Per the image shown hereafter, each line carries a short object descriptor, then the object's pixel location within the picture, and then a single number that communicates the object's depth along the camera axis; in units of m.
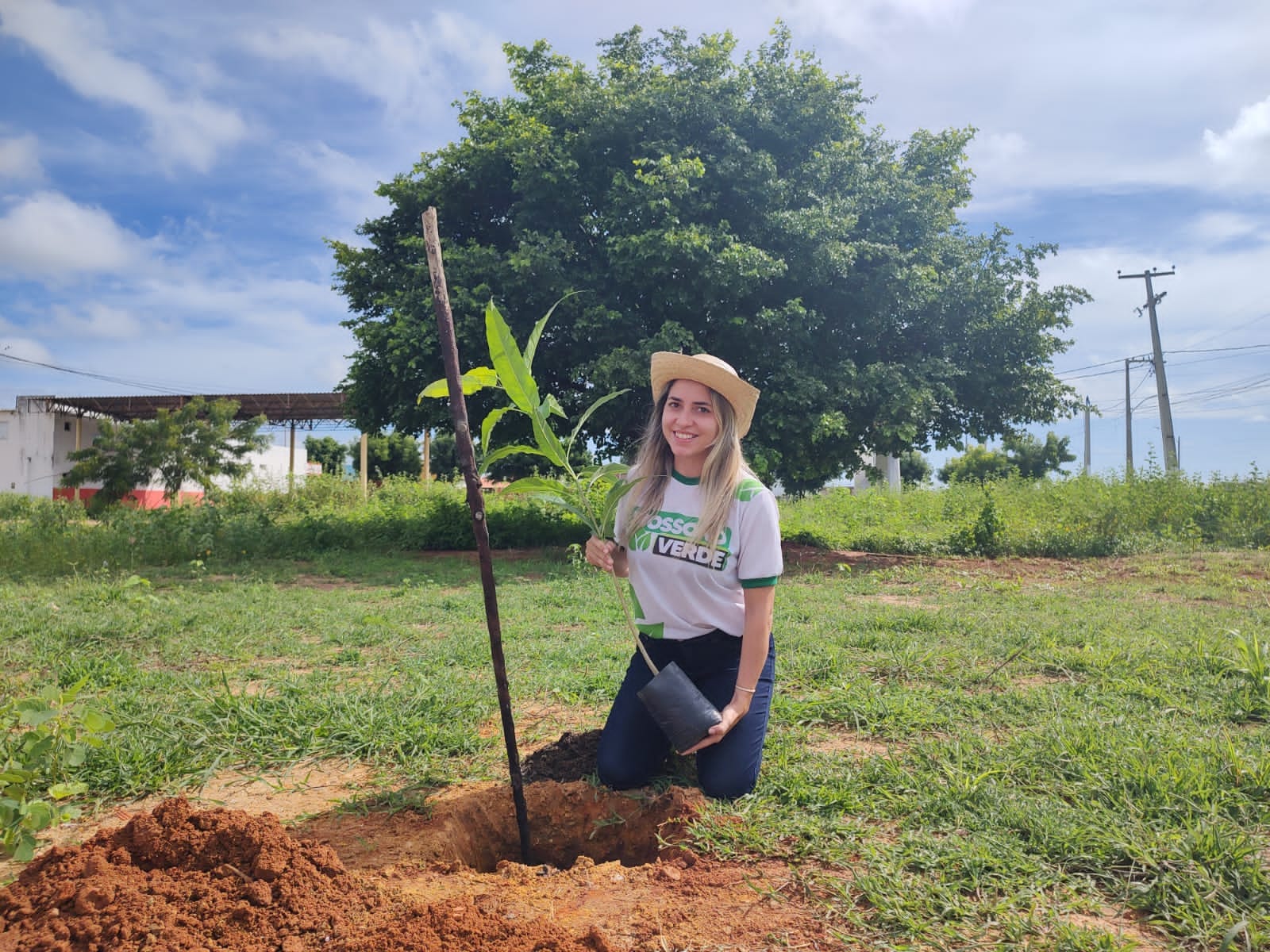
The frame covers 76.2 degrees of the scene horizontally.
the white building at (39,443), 32.84
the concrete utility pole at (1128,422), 37.72
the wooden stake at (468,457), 2.56
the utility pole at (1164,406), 23.86
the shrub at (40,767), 2.35
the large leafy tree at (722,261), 11.84
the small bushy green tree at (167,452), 22.16
